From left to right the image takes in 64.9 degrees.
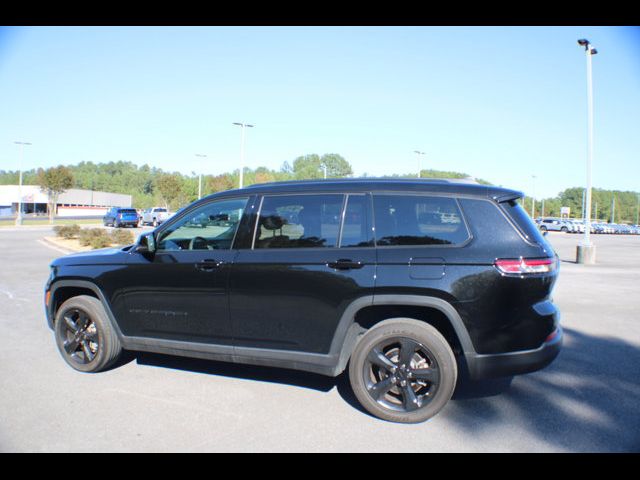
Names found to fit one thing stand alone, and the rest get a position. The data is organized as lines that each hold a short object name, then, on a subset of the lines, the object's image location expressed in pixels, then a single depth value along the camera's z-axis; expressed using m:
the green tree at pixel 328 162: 119.31
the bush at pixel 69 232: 22.58
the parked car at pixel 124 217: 41.84
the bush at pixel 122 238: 19.55
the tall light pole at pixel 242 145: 37.52
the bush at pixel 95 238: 18.70
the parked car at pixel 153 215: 45.25
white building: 83.38
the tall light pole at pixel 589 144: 16.84
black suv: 3.73
